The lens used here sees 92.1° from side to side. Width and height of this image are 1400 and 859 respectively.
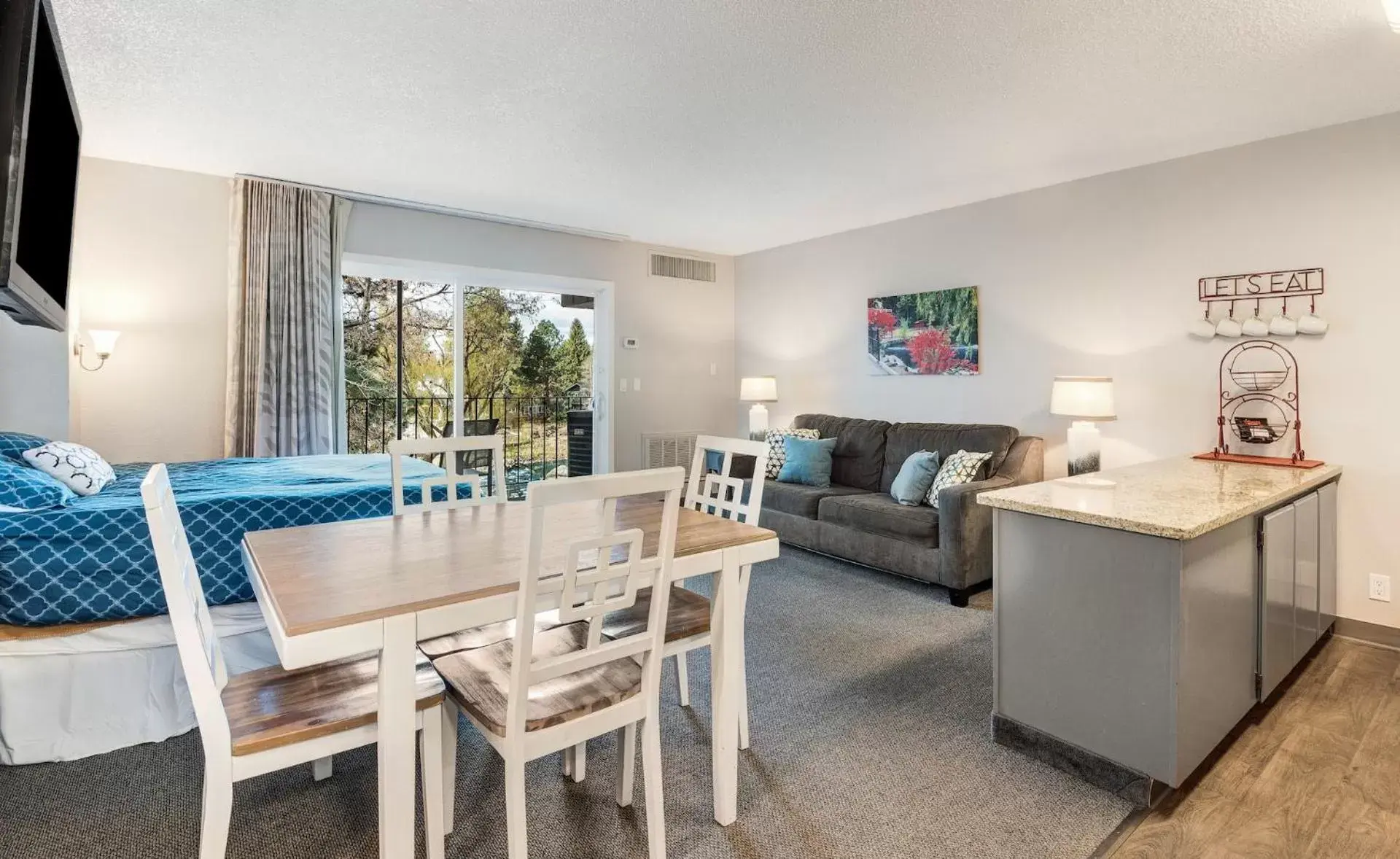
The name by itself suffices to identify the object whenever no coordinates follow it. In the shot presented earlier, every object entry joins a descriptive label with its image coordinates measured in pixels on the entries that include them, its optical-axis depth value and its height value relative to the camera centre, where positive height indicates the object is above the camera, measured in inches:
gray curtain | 163.3 +24.1
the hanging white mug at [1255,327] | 132.6 +18.3
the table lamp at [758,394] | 229.0 +8.3
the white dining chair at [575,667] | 53.4 -23.2
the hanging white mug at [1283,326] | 127.6 +17.9
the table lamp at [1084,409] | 144.5 +2.3
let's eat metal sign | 128.1 +26.6
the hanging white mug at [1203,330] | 139.9 +18.9
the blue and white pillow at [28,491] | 85.6 -9.6
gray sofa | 141.3 -21.1
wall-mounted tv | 45.4 +21.4
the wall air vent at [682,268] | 239.0 +54.9
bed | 80.7 -26.1
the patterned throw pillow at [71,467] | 104.1 -7.6
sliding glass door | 198.8 +15.9
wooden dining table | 50.4 -14.1
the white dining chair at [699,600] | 75.7 -22.7
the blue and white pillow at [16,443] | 107.2 -4.3
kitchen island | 71.2 -23.2
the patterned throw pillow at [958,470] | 154.6 -11.8
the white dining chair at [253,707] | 51.3 -24.4
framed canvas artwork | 184.1 +24.6
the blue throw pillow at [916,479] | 160.1 -14.2
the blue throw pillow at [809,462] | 187.9 -12.1
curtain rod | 176.1 +58.2
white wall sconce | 143.3 +16.5
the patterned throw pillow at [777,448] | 196.1 -8.7
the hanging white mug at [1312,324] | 125.0 +17.8
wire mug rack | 129.6 +3.7
